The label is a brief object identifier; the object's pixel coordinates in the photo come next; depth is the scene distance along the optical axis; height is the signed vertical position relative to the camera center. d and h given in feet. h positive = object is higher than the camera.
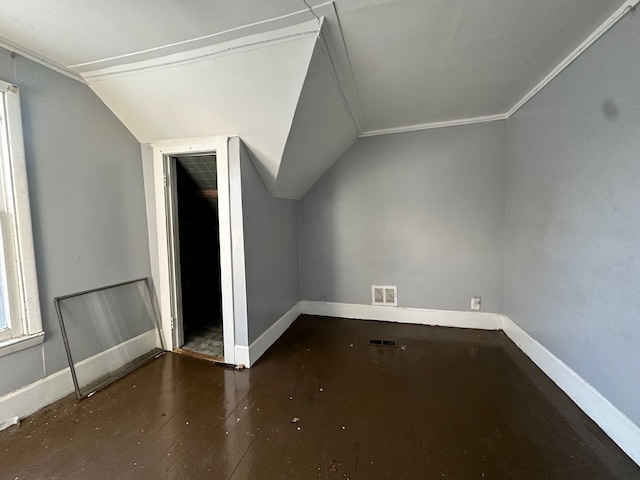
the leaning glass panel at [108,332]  5.72 -2.53
